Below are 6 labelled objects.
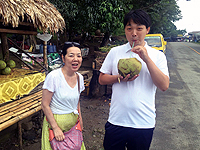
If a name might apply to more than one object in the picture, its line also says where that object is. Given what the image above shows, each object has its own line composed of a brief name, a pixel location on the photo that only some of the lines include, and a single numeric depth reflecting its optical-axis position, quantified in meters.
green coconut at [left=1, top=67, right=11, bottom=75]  3.87
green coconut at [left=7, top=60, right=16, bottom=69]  4.19
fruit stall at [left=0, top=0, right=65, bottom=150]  2.69
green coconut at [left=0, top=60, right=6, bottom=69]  3.82
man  1.32
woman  1.43
